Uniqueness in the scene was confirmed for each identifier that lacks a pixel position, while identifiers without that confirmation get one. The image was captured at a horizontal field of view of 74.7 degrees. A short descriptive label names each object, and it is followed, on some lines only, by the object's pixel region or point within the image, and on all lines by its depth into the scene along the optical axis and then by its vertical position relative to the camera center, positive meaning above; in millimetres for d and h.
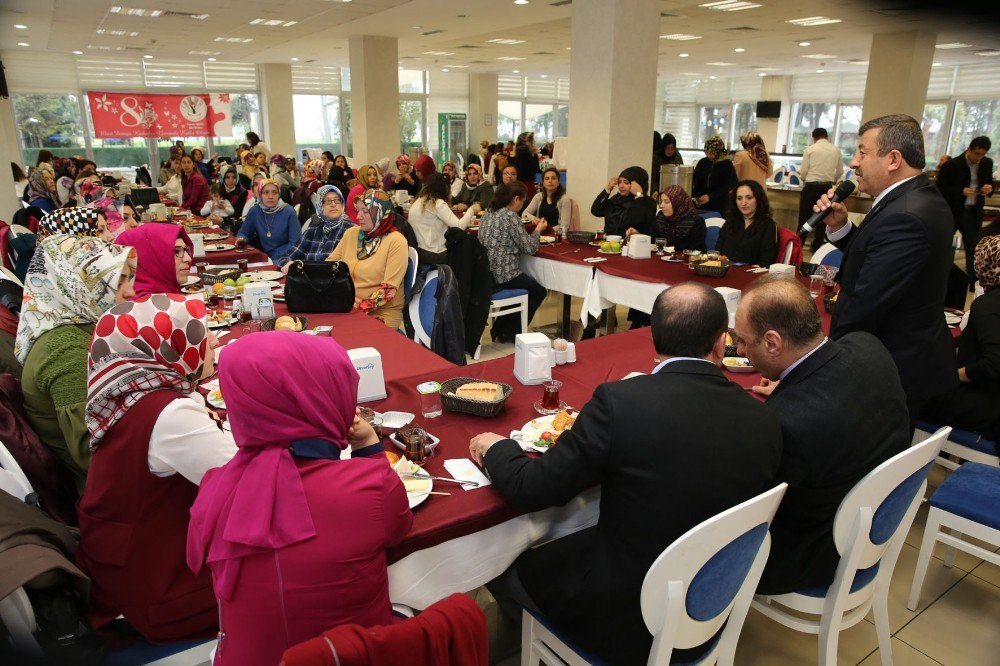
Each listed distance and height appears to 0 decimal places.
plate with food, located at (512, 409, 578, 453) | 1948 -850
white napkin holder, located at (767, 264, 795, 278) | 3955 -722
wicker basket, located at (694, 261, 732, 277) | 4090 -751
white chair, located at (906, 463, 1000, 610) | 2264 -1225
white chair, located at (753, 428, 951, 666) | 1683 -1062
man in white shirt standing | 9164 -311
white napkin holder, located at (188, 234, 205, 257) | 4574 -724
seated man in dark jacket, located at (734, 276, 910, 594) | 1684 -666
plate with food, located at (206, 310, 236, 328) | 3075 -824
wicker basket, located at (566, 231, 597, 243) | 5543 -757
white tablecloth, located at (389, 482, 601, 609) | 1662 -1071
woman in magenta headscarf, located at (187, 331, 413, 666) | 1258 -704
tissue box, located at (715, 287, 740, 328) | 3570 -796
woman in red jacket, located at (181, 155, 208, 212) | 8141 -640
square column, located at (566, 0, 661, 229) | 6414 +540
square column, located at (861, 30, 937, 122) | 9383 +994
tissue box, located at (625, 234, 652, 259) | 4895 -734
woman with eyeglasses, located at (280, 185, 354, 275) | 4543 -597
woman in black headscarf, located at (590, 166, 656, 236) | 5586 -517
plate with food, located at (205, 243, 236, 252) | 4923 -796
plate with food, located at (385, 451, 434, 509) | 1706 -882
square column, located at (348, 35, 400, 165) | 10930 +725
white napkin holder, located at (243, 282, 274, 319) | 3070 -730
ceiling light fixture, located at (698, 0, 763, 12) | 7570 +1586
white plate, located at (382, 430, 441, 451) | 1926 -862
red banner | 12633 +444
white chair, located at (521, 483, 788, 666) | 1400 -953
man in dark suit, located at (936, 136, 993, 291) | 7801 -413
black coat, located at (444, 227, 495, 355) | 4566 -925
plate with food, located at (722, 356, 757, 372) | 2590 -836
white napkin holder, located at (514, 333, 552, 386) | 2379 -759
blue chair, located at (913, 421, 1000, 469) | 2680 -1195
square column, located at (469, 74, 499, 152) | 17938 +901
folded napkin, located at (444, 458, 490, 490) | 1812 -888
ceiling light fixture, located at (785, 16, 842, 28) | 8401 +1608
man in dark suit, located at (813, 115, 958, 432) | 2346 -406
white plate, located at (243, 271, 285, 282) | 3962 -801
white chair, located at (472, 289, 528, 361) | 4938 -1177
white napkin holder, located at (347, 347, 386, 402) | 2215 -758
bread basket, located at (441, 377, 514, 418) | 2129 -825
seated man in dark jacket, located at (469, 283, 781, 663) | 1471 -711
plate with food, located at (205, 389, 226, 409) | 2250 -869
